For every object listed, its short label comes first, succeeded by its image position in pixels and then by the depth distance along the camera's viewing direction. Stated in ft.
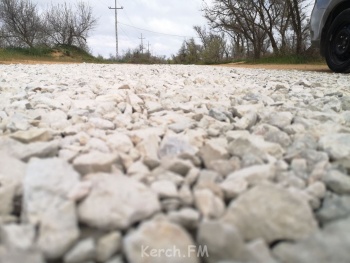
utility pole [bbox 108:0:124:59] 103.86
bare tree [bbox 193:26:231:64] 97.96
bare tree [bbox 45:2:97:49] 103.45
